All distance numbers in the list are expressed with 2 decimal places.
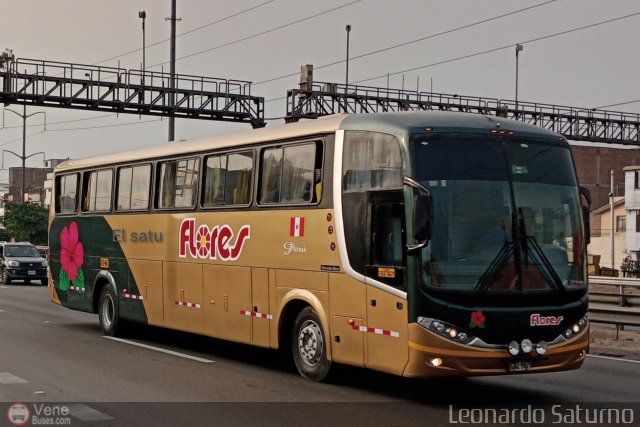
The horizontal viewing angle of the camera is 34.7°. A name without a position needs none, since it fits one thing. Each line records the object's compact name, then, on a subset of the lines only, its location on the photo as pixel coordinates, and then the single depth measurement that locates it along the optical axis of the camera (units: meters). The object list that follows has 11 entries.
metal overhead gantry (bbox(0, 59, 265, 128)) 47.38
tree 76.88
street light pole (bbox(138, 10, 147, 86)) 63.09
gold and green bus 10.55
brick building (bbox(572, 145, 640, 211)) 103.56
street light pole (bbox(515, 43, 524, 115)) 82.44
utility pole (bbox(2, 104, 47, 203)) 76.62
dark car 41.00
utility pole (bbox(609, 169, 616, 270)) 69.32
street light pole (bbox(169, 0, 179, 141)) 39.91
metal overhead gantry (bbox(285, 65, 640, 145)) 55.41
